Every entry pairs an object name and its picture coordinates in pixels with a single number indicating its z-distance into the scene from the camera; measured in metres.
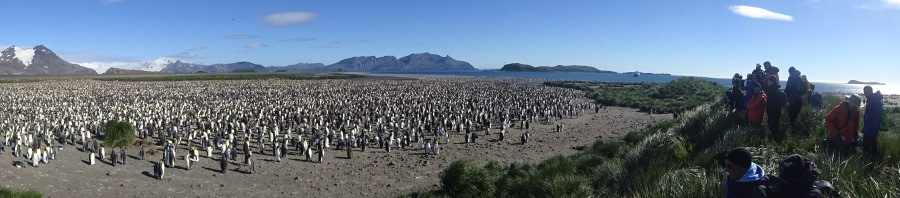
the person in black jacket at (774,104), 9.50
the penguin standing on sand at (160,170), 16.47
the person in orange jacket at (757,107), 9.90
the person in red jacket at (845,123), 7.59
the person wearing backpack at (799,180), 4.19
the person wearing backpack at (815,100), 12.73
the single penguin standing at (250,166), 17.70
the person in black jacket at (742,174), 4.45
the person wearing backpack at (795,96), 9.99
